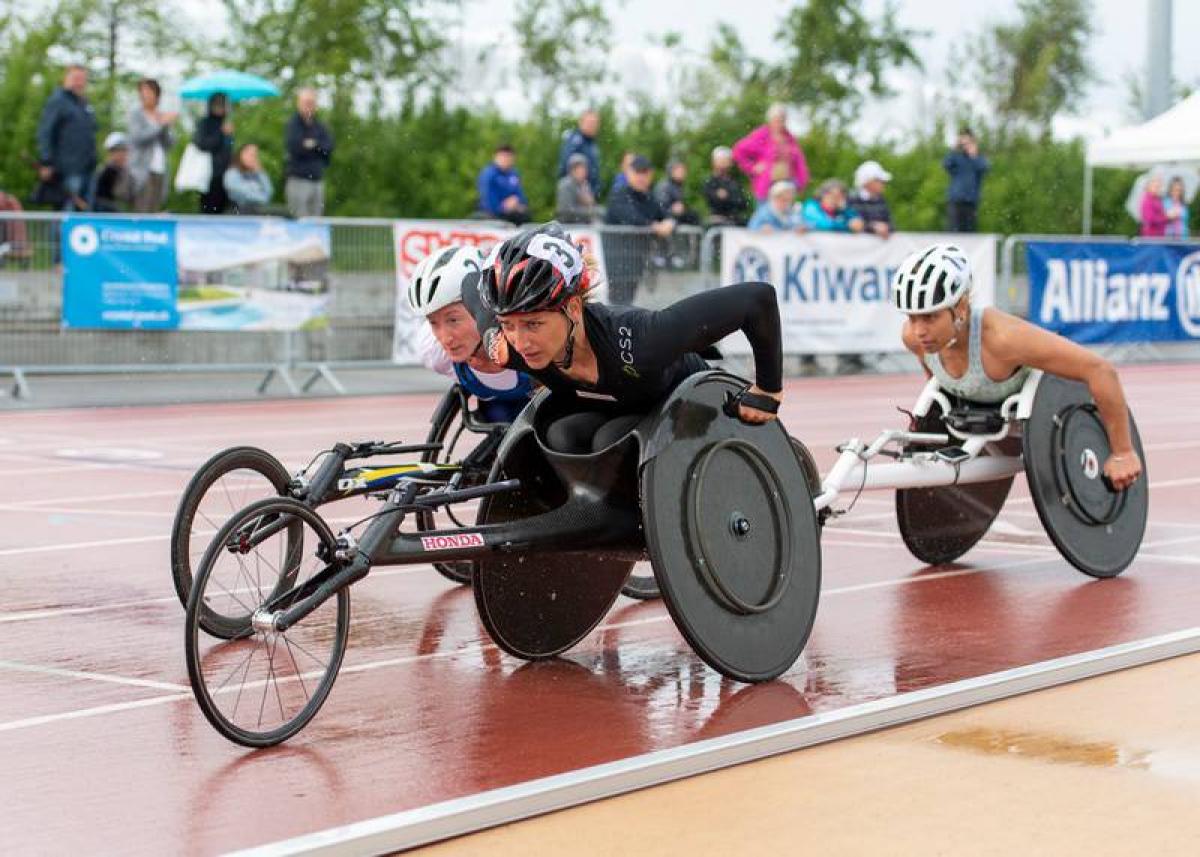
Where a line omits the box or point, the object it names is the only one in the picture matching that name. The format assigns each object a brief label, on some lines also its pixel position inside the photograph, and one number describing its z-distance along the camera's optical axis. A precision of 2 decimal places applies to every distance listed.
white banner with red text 20.72
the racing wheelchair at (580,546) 6.53
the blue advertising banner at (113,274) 18.72
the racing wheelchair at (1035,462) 9.34
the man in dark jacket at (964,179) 26.91
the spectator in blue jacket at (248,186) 21.62
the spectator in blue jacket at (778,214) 23.41
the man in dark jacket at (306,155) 22.17
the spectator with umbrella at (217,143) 21.45
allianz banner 25.72
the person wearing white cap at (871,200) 24.66
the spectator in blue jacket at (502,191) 22.62
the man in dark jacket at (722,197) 24.27
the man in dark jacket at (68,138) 21.19
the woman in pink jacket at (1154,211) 30.52
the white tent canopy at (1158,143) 27.48
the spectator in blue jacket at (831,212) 24.25
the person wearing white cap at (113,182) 21.52
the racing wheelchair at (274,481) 7.81
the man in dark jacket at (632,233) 22.34
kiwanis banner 23.12
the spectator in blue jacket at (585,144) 23.61
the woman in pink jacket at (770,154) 24.05
